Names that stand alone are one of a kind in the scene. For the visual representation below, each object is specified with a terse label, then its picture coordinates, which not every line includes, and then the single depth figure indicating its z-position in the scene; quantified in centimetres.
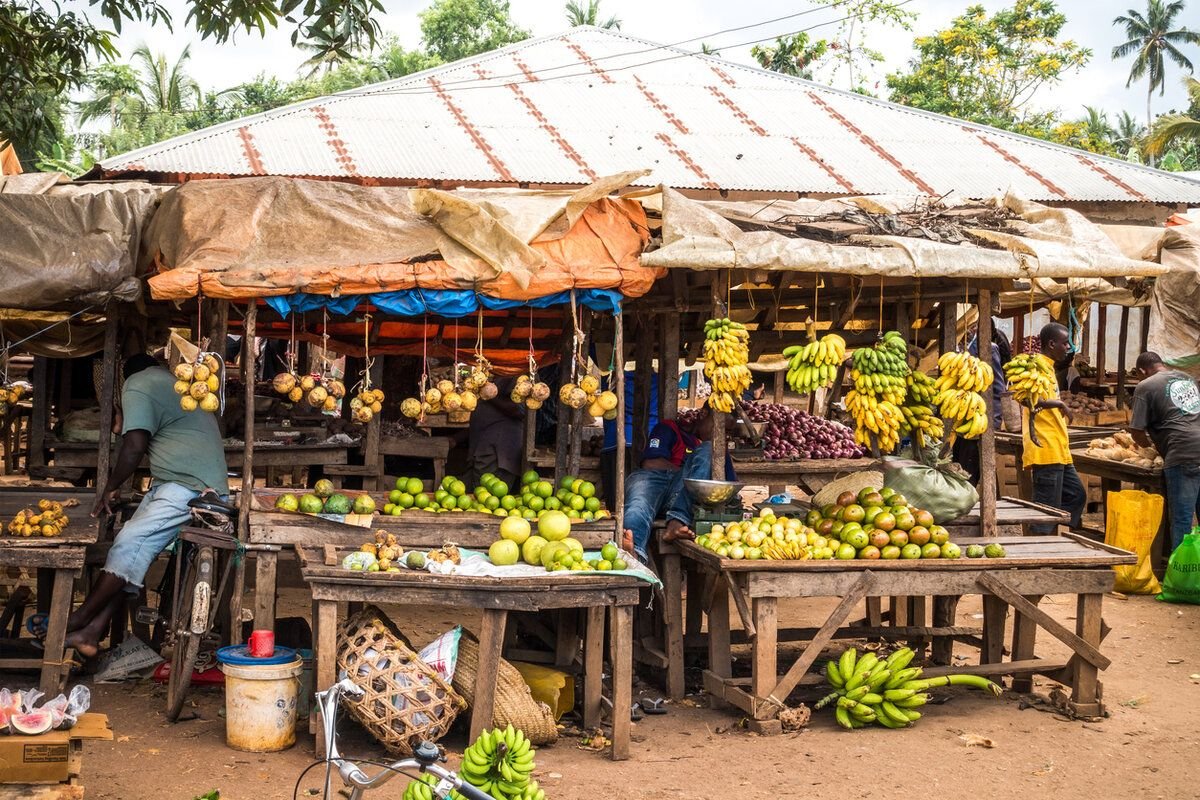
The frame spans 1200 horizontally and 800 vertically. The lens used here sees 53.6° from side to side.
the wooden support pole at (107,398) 750
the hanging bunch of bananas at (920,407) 725
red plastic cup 607
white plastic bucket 598
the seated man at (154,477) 686
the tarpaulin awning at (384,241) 632
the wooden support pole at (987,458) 729
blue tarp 649
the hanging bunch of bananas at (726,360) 672
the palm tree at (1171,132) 2858
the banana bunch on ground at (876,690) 665
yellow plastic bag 1041
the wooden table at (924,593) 645
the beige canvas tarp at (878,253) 650
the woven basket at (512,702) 613
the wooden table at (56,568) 621
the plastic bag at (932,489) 726
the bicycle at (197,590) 640
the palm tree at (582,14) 3794
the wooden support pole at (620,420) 665
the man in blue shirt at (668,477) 733
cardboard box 453
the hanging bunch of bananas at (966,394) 708
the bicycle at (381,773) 292
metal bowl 696
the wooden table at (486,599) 591
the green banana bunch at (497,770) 375
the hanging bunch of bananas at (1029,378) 748
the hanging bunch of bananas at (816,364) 691
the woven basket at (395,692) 584
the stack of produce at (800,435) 977
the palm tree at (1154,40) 4700
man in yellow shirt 1030
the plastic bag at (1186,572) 973
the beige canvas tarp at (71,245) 681
